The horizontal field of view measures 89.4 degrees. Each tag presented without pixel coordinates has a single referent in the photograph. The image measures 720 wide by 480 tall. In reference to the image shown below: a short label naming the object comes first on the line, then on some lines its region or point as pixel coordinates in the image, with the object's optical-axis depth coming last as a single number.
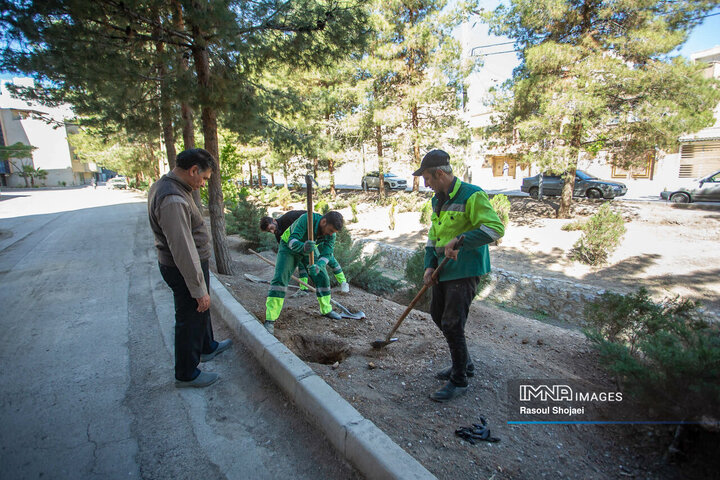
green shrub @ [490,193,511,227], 10.97
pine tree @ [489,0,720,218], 9.56
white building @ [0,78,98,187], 42.38
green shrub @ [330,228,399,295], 6.60
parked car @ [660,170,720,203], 13.16
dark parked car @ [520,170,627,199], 16.12
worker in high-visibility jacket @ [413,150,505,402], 2.66
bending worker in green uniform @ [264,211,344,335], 3.94
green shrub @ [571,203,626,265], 8.52
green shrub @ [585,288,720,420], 1.94
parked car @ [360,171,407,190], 26.39
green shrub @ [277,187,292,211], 21.00
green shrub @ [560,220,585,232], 11.27
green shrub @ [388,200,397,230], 13.59
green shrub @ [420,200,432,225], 12.52
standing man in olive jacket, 2.38
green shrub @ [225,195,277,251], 9.20
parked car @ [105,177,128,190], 38.62
